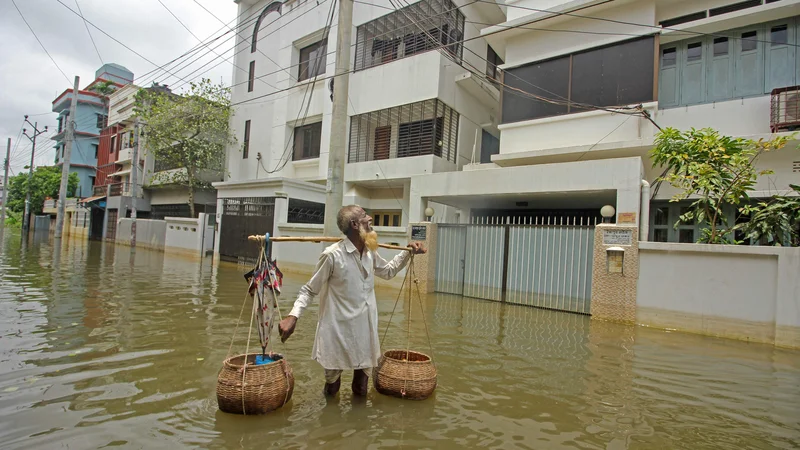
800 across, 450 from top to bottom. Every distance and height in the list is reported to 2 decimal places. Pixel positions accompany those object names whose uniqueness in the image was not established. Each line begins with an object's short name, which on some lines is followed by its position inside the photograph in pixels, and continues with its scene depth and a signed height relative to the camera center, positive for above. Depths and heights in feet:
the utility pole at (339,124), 31.01 +8.49
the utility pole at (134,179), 77.98 +8.27
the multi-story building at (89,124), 127.54 +29.71
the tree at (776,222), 24.29 +2.34
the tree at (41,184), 127.24 +10.45
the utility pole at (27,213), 128.25 +0.93
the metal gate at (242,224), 53.83 +0.66
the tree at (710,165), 25.13 +5.81
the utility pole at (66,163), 86.95 +11.83
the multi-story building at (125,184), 85.49 +8.67
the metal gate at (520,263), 29.12 -1.37
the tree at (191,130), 70.49 +16.55
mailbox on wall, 26.76 -0.51
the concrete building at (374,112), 45.88 +15.71
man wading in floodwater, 11.14 -1.92
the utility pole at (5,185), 111.65 +8.59
